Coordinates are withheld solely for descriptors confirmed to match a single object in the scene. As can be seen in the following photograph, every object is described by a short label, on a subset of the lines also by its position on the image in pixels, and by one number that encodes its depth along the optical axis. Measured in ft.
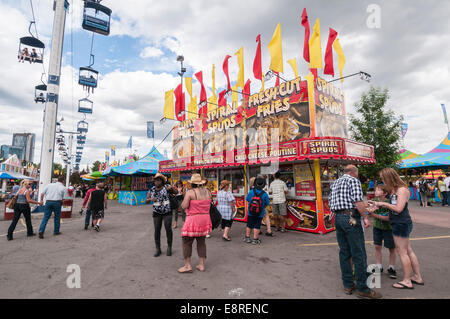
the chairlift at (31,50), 39.63
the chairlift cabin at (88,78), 48.26
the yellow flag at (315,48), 28.48
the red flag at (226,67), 40.04
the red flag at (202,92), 44.65
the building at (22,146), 522.06
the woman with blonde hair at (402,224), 11.01
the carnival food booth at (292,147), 24.22
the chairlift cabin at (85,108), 61.00
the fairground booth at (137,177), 56.95
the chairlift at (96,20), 38.52
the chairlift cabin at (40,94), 51.29
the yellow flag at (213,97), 45.37
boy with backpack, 19.92
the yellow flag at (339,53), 31.35
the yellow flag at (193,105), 50.60
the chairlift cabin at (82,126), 81.40
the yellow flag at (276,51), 29.99
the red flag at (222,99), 42.93
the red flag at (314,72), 29.34
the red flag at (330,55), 29.53
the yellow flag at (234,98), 37.73
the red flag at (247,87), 38.81
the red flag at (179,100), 47.39
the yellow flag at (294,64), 36.09
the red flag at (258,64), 33.52
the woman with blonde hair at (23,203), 21.10
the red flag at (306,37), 29.45
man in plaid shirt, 10.45
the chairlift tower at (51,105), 37.32
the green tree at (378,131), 39.29
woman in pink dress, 13.42
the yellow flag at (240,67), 37.04
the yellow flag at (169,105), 48.65
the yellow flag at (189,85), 48.75
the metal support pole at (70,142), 96.16
